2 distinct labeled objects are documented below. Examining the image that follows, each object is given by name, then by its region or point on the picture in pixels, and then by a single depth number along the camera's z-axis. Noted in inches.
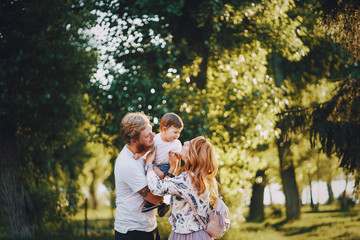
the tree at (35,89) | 374.9
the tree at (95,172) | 1058.7
